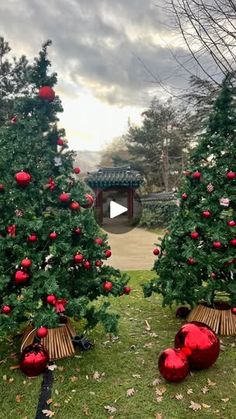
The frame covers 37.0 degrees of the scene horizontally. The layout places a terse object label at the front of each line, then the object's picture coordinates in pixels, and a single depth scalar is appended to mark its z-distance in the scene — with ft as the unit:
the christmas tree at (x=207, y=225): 14.89
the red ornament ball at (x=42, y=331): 11.53
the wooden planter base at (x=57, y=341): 13.37
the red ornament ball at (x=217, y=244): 14.65
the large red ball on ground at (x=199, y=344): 12.15
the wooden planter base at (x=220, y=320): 15.35
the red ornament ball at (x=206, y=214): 14.97
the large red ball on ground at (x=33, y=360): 12.25
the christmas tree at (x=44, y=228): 12.22
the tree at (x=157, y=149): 84.79
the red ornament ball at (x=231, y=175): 14.89
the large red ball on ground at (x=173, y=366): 11.57
